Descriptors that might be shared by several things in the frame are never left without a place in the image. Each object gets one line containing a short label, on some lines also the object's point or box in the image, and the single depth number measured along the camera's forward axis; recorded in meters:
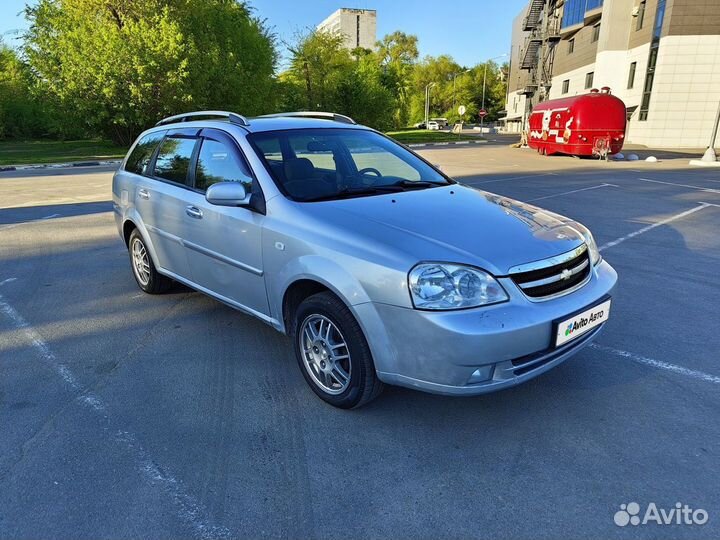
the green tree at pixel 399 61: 60.75
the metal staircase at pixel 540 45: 54.12
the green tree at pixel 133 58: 25.20
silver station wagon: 2.64
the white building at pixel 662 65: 31.38
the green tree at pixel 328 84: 42.59
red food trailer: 22.88
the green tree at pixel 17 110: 41.91
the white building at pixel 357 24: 139.88
